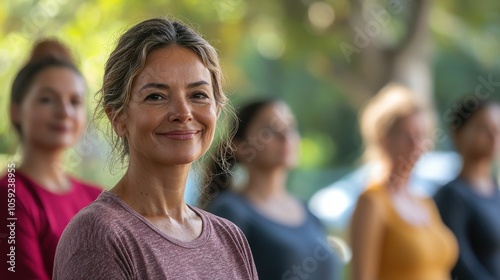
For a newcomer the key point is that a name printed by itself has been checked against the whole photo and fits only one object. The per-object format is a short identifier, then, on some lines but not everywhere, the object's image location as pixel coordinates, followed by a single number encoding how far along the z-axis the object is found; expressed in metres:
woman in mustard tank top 8.09
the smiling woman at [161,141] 3.74
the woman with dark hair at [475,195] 8.87
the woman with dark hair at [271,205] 7.53
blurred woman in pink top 5.20
